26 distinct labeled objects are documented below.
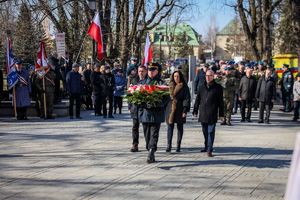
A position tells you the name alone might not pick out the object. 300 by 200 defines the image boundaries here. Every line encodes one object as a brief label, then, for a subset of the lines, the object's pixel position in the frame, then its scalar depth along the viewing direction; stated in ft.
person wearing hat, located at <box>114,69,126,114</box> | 58.13
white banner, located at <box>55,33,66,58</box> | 65.57
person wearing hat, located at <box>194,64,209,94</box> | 59.36
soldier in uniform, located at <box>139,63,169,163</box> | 29.86
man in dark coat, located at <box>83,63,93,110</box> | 64.32
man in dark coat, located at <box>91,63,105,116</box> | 55.11
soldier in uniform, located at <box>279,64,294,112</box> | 65.57
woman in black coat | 34.47
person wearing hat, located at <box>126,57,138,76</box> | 58.06
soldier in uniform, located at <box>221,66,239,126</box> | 50.70
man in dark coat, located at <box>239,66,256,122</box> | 54.19
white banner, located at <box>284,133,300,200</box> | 8.72
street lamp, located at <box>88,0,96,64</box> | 67.92
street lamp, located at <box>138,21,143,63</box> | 105.60
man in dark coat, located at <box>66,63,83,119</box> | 53.98
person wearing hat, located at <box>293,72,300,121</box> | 55.72
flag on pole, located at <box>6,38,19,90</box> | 51.98
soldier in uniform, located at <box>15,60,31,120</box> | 51.90
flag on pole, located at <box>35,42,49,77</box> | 53.57
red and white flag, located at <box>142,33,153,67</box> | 61.54
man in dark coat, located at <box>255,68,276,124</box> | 53.16
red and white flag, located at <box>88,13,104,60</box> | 57.98
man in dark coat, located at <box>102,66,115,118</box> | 55.06
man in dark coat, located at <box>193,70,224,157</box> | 32.50
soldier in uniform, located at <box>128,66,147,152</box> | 32.81
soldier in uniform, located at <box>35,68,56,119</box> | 53.26
